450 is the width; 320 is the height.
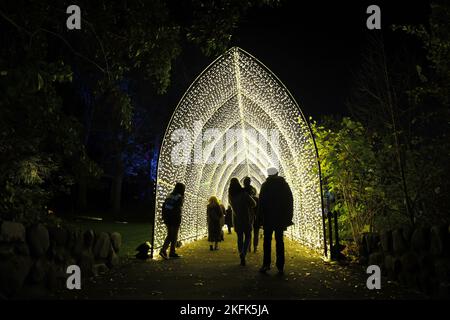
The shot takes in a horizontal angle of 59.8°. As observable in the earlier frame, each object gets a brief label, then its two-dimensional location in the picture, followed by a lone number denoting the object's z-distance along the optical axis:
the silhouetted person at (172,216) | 8.00
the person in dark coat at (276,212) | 6.07
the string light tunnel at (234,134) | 8.55
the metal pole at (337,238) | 7.17
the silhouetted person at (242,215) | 7.31
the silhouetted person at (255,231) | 9.45
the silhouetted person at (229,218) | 17.42
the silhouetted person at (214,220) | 10.23
